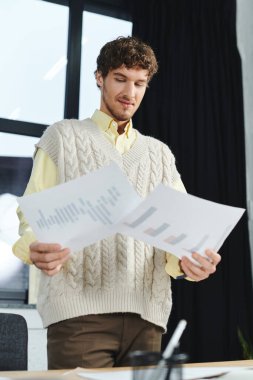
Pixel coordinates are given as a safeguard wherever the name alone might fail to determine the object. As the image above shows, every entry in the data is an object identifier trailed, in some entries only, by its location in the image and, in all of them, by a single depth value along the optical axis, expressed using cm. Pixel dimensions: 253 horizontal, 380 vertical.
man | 239
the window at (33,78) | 463
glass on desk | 156
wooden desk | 196
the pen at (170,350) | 156
